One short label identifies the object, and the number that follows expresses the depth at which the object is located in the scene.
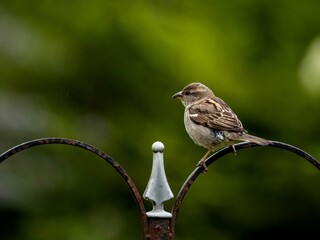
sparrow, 8.92
